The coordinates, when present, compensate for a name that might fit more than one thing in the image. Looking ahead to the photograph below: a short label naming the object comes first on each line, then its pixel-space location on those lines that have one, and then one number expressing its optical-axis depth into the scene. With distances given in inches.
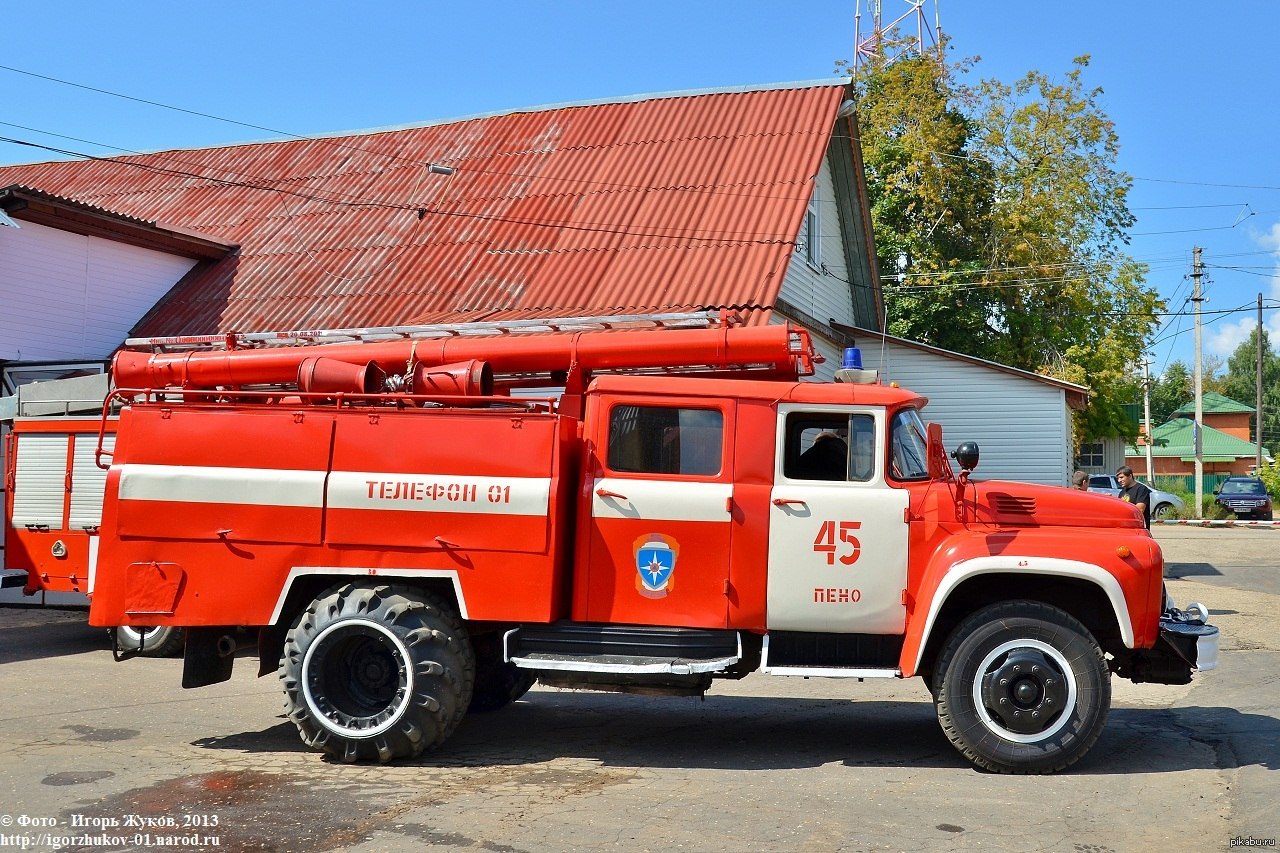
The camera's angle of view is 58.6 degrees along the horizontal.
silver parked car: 1343.5
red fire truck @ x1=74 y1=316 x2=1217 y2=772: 285.7
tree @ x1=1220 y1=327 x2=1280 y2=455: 3661.4
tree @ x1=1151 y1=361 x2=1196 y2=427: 3444.9
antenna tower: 1412.4
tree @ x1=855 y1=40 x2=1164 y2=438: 1227.2
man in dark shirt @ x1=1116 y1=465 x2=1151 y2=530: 589.6
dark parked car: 1565.0
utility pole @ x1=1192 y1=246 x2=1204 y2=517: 1558.8
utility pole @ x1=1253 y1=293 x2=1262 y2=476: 2028.3
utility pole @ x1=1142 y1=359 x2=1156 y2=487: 1866.4
